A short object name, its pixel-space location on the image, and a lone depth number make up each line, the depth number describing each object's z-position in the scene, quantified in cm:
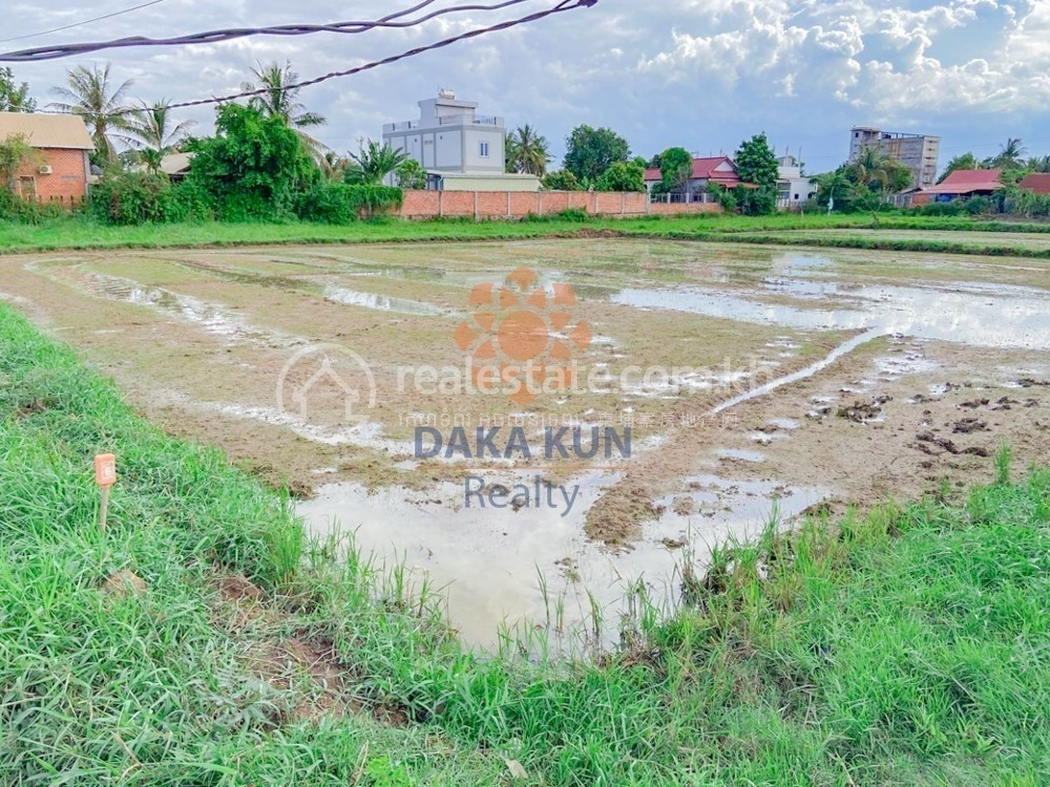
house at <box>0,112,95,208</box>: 2347
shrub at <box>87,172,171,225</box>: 2105
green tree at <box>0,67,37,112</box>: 2830
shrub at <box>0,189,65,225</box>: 2012
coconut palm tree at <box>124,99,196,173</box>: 2733
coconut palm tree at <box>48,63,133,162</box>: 2619
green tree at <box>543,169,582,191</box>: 3756
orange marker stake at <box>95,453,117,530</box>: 269
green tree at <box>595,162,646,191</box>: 3625
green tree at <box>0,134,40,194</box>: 2042
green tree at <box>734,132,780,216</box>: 3703
